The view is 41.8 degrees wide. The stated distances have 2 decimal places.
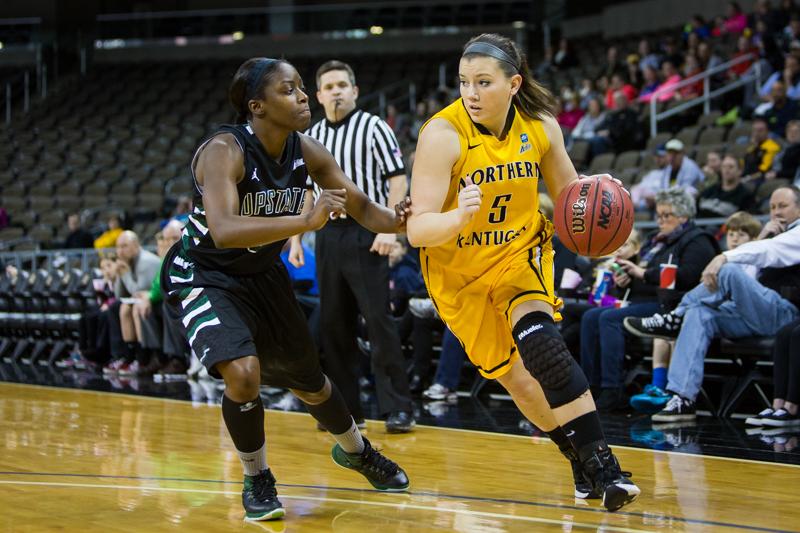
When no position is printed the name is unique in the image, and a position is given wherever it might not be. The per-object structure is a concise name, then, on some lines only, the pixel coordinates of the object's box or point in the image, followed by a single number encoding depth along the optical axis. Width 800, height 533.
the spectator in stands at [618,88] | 13.07
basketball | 3.62
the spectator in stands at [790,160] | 8.57
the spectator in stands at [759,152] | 9.09
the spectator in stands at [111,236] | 13.59
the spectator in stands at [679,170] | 9.36
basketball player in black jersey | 3.41
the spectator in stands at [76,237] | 14.68
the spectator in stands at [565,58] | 16.80
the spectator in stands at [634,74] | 13.52
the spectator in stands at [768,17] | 12.37
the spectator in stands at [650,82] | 12.87
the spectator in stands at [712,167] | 8.85
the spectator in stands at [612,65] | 14.22
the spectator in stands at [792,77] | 10.45
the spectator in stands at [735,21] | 13.99
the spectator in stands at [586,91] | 13.50
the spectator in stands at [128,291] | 9.48
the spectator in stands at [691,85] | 12.25
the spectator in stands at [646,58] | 13.60
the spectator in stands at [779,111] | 9.88
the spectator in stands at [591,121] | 12.41
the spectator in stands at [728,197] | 8.08
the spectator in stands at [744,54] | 12.12
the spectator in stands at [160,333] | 9.34
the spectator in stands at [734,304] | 5.77
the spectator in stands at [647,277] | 6.38
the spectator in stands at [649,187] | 9.22
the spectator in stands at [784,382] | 5.43
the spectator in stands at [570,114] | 13.42
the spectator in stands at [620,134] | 11.51
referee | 5.61
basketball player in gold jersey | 3.44
